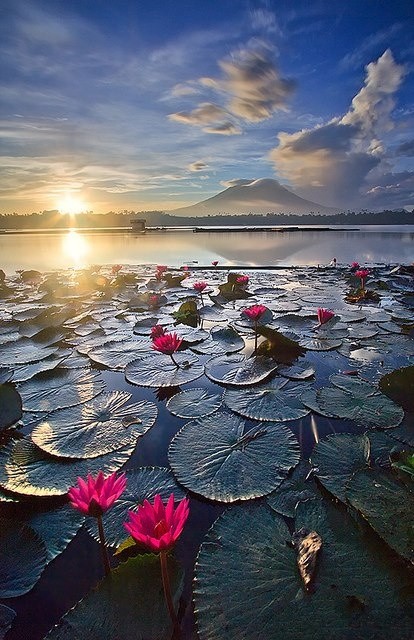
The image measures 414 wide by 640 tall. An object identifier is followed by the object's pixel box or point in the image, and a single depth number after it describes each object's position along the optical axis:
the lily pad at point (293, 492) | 1.28
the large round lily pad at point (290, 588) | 0.87
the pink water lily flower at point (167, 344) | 2.41
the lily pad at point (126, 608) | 0.85
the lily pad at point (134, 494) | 1.21
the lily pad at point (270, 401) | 1.95
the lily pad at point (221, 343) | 3.05
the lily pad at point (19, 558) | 1.03
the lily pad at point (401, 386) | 1.92
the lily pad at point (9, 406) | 1.85
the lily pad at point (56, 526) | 1.17
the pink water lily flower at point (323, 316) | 3.06
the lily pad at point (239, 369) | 2.39
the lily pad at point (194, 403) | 2.04
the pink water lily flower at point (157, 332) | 2.74
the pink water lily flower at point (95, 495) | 0.92
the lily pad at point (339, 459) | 1.38
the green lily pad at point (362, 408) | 1.84
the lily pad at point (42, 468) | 1.40
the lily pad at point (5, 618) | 0.92
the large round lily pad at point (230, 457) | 1.39
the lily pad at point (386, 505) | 1.05
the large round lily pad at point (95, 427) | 1.66
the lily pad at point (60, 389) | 2.16
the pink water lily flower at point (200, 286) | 4.69
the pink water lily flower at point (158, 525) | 0.79
